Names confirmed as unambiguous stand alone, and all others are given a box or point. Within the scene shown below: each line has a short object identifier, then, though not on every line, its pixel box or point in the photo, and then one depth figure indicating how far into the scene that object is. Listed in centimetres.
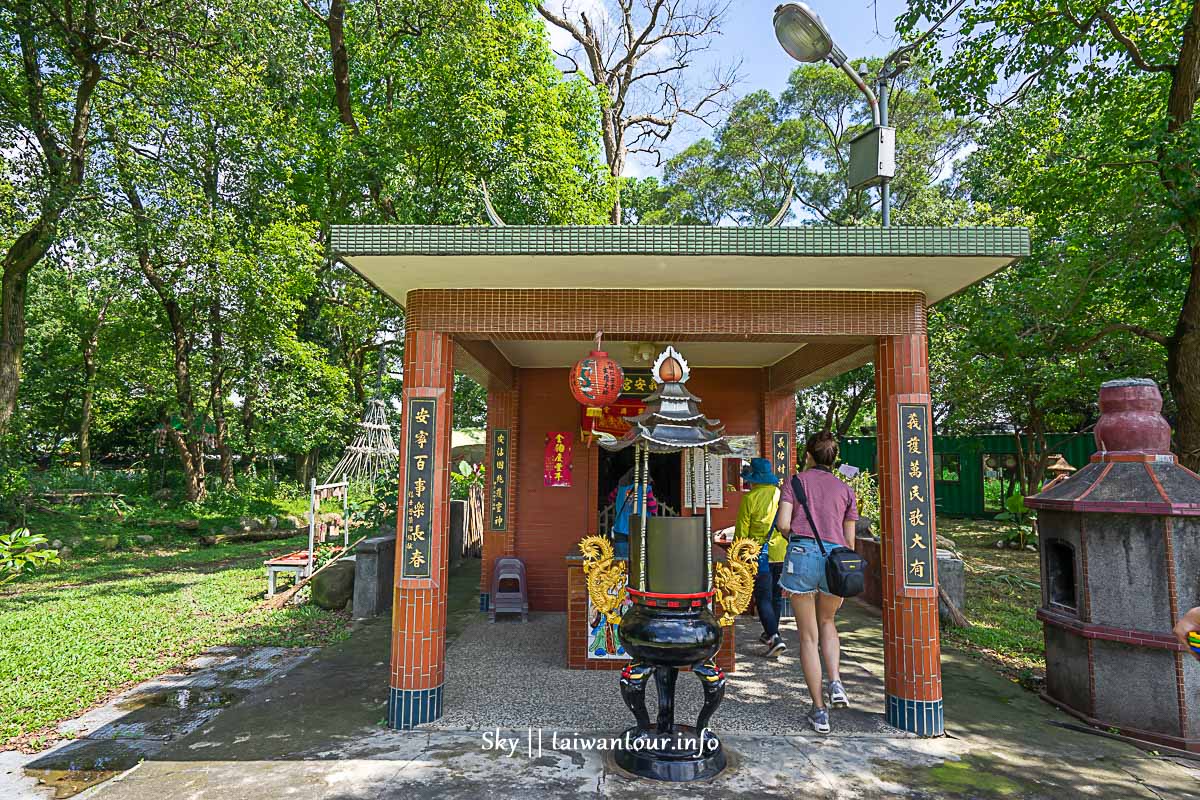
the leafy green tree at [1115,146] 657
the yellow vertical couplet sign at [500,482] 798
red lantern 496
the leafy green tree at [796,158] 1866
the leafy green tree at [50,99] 1073
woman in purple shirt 447
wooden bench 868
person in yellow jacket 590
